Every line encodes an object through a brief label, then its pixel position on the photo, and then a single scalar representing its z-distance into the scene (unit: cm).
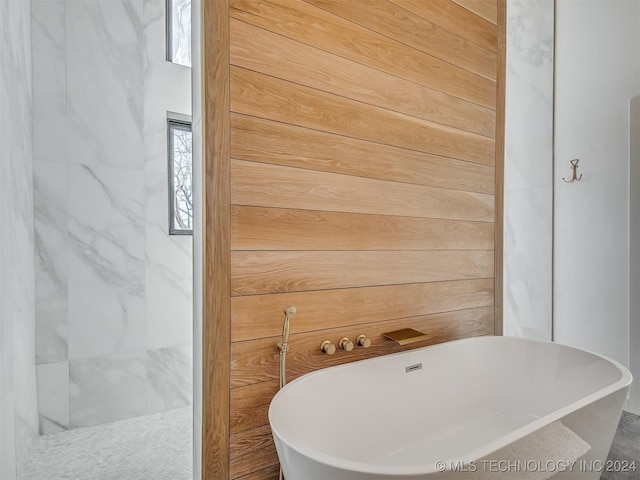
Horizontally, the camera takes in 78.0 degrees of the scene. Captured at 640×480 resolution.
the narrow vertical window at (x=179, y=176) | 298
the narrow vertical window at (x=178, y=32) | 302
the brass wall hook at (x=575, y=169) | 282
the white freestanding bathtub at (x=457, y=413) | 109
